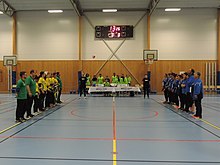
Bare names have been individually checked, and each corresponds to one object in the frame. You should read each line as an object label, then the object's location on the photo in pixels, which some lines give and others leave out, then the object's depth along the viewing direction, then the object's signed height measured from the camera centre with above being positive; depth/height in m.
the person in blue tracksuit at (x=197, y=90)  7.98 -0.52
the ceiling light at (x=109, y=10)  20.11 +6.71
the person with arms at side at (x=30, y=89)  7.47 -0.49
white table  17.31 -1.06
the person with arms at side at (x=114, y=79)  18.78 -0.25
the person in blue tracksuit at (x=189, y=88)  8.84 -0.49
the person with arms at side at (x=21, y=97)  7.25 -0.76
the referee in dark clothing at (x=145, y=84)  16.15 -0.58
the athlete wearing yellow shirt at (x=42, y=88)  9.32 -0.54
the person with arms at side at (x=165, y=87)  12.57 -0.64
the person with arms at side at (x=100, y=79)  18.84 -0.26
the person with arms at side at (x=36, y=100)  8.91 -1.08
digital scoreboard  20.71 +4.65
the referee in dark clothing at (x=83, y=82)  16.69 -0.44
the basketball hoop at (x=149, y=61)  19.78 +1.58
